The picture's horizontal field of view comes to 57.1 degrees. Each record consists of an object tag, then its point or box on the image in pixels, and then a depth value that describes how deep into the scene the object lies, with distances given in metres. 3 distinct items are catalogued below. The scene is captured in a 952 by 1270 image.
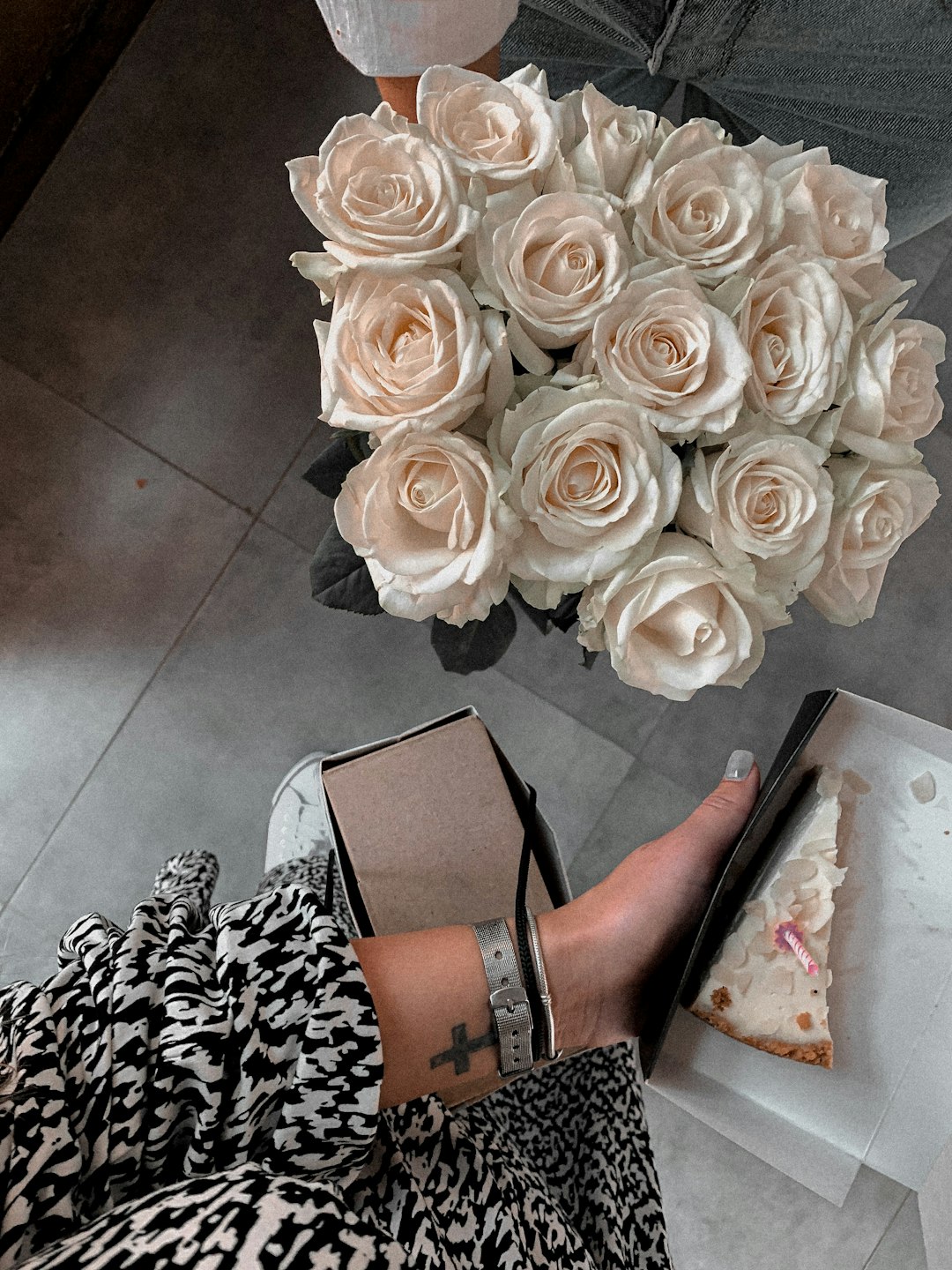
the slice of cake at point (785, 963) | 0.77
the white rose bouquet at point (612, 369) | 0.54
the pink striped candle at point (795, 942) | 0.77
